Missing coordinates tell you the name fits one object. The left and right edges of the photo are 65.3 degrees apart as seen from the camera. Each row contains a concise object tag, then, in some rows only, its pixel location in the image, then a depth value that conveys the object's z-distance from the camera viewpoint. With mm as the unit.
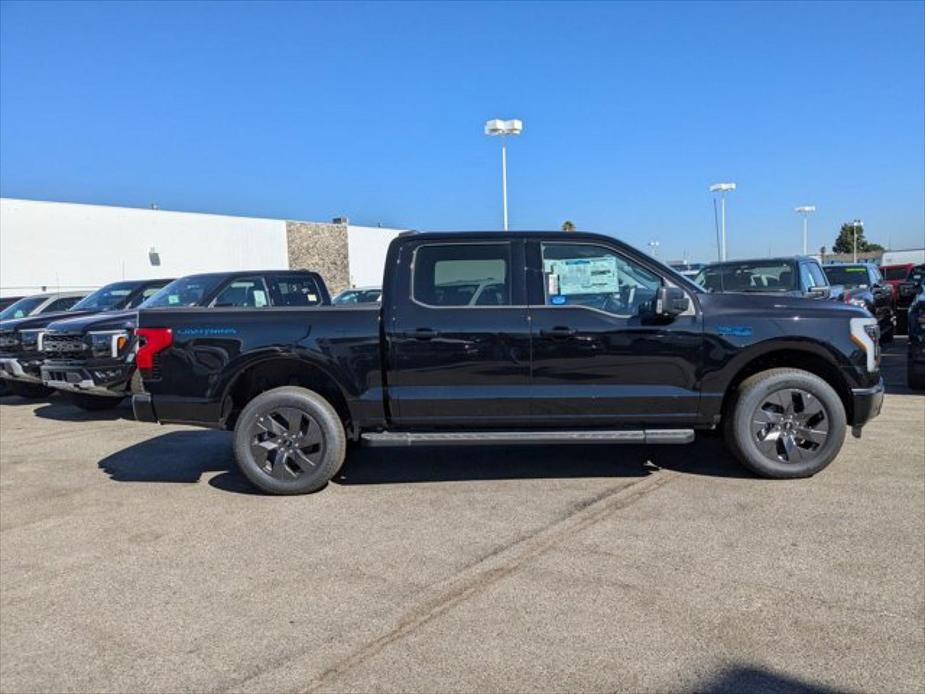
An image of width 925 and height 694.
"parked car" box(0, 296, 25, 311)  16281
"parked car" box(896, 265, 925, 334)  13984
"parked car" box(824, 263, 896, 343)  14031
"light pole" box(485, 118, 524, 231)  21109
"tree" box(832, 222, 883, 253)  98312
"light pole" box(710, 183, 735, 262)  41125
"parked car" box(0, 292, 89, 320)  13383
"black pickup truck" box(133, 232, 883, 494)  5594
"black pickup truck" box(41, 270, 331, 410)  8945
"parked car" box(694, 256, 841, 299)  11148
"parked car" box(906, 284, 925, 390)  9219
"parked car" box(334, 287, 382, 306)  15539
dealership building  28422
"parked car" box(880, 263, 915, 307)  24875
